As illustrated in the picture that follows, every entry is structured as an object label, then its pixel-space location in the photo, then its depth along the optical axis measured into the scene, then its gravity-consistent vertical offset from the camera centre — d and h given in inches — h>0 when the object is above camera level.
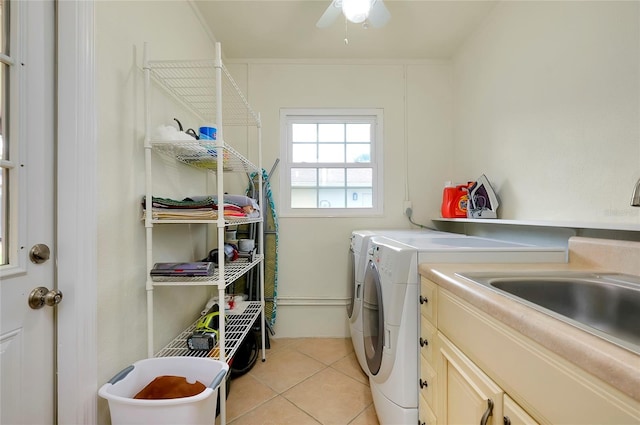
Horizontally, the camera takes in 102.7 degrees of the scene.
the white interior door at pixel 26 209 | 30.5 +0.8
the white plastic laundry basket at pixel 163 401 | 34.6 -26.9
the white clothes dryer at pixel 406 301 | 44.1 -15.6
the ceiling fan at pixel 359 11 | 58.1 +47.2
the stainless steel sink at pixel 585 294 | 31.9 -11.0
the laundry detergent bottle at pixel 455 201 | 81.0 +3.9
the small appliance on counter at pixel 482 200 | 69.8 +3.4
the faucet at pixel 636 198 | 28.3 +1.5
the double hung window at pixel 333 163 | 95.8 +19.1
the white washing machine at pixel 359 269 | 66.7 -15.7
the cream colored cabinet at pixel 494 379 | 16.9 -14.7
